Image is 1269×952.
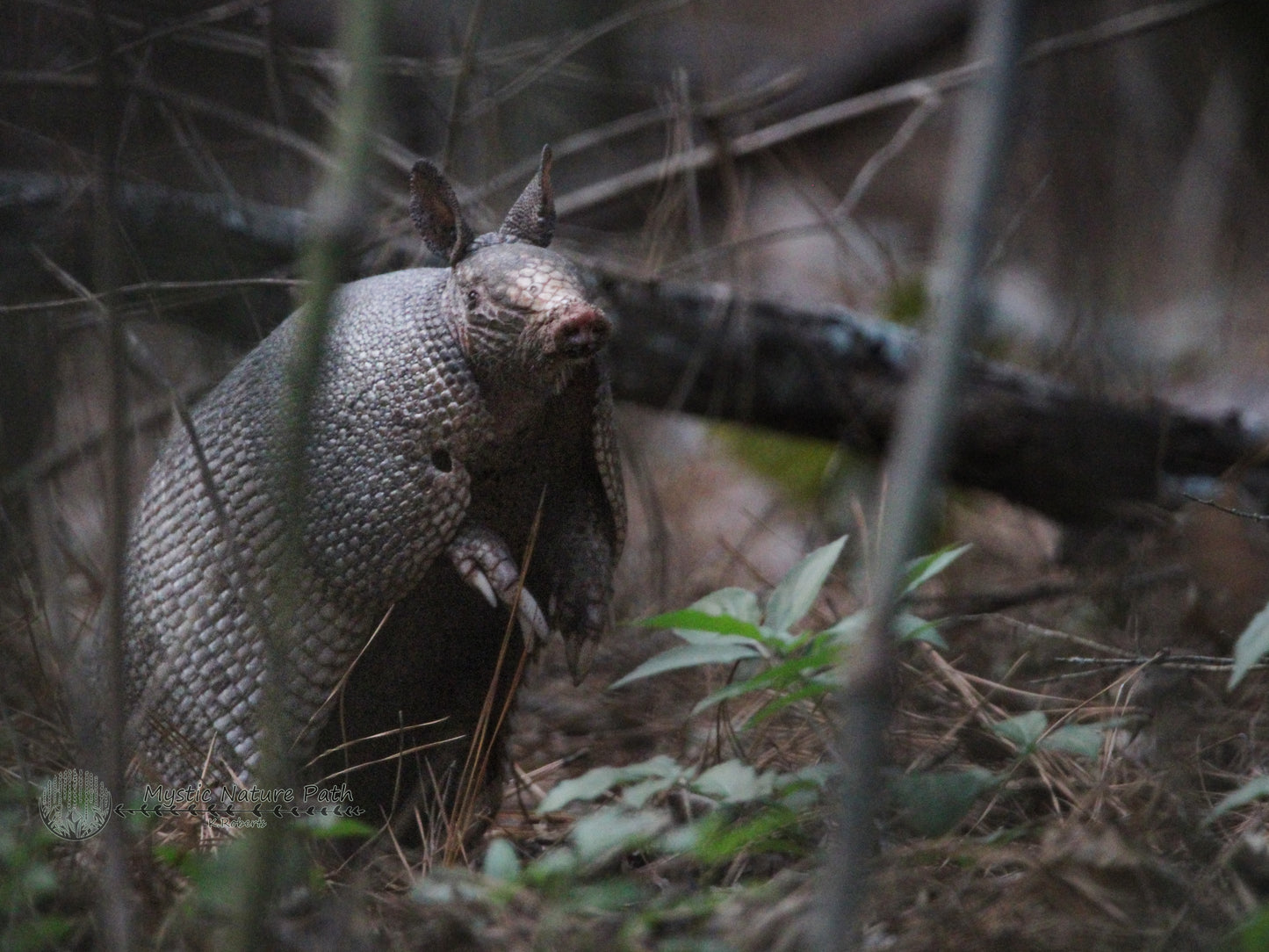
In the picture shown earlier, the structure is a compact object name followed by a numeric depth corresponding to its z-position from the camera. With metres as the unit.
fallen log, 10.34
